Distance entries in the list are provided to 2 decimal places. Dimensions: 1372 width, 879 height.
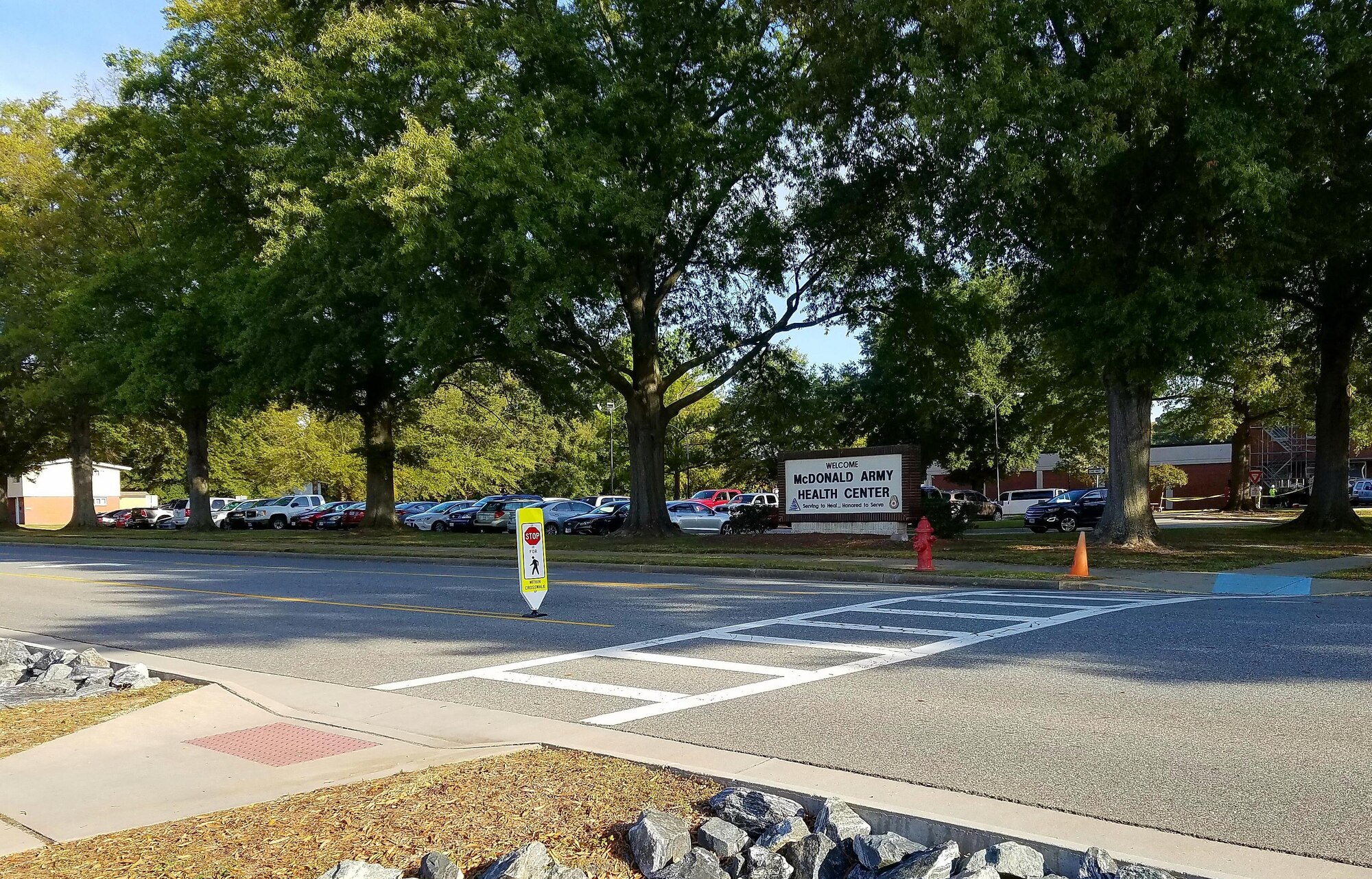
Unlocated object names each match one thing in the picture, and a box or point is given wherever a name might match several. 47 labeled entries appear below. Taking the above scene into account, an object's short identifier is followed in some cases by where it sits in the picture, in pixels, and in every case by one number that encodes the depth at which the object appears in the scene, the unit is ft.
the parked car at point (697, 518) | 121.90
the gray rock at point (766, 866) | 14.55
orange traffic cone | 55.26
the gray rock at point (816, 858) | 14.65
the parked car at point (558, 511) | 134.51
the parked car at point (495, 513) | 142.20
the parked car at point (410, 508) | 166.53
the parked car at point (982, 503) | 175.01
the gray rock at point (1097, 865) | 13.59
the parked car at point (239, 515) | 172.65
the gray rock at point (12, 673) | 29.73
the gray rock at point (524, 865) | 13.70
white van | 182.70
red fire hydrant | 60.34
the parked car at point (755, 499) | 145.59
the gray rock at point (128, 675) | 29.25
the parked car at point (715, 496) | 157.28
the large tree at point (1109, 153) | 56.49
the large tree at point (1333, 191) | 58.34
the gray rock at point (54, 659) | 31.33
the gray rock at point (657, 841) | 14.52
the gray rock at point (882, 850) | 14.44
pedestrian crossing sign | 42.27
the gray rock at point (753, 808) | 15.87
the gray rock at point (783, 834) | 15.08
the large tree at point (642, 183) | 75.72
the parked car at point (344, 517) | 155.12
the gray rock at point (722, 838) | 15.08
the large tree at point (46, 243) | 138.51
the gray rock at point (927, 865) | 13.87
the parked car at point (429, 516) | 153.07
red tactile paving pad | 21.65
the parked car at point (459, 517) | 147.23
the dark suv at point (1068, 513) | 113.19
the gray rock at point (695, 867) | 14.23
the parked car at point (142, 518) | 196.11
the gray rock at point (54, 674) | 29.19
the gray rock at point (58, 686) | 28.32
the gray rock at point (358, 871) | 13.71
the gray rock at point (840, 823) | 15.25
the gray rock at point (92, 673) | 29.43
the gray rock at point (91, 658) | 31.63
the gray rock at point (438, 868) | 13.99
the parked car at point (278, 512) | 170.50
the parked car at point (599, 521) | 129.18
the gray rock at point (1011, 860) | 13.84
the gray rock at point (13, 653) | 32.04
